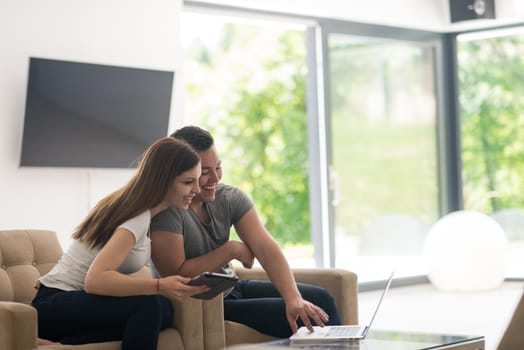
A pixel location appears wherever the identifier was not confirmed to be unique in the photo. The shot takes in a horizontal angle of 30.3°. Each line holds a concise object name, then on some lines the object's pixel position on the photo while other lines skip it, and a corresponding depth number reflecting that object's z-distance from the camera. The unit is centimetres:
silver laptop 305
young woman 311
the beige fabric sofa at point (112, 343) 299
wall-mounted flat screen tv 543
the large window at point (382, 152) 778
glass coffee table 296
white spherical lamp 752
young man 341
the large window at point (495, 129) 823
